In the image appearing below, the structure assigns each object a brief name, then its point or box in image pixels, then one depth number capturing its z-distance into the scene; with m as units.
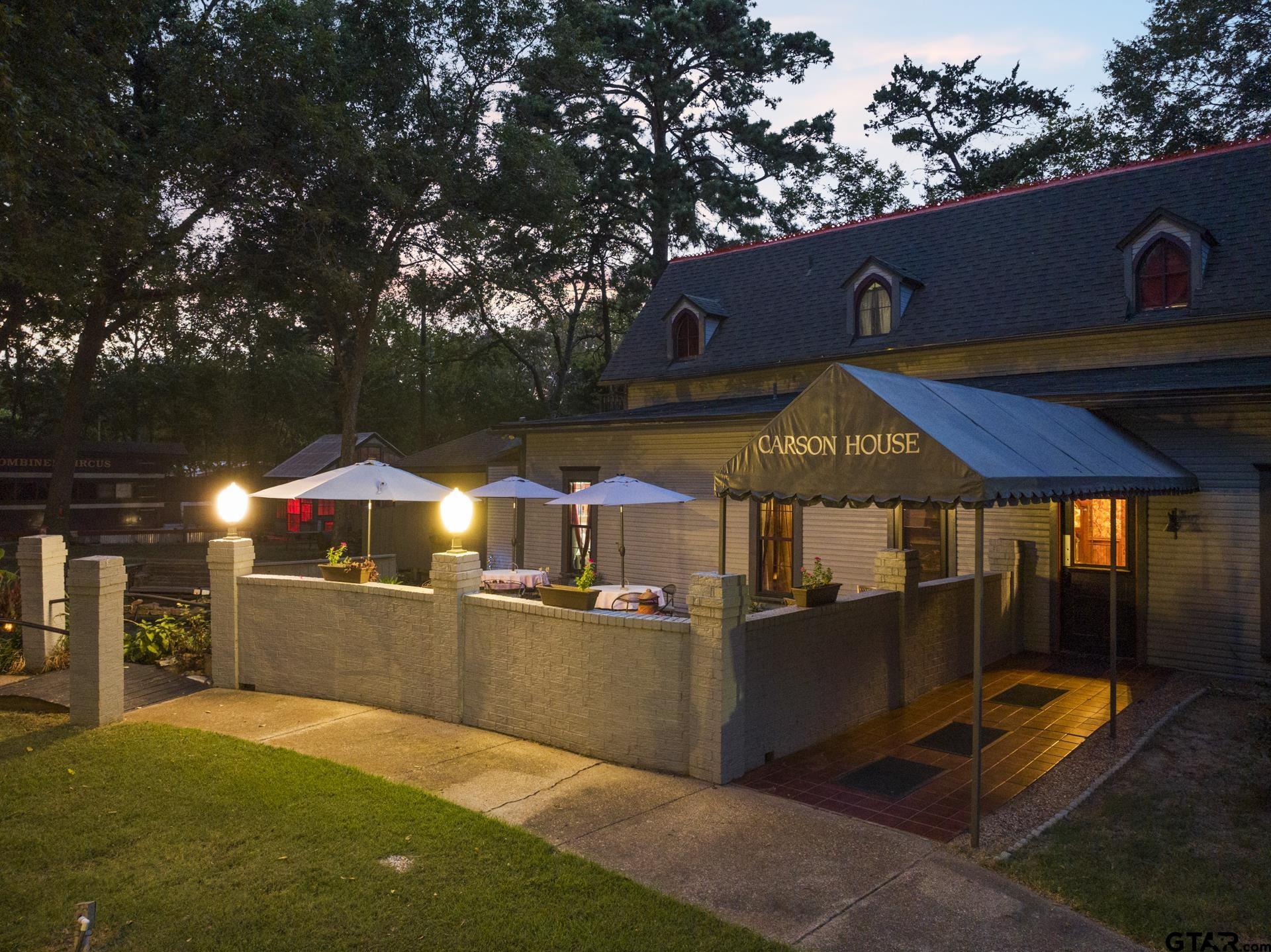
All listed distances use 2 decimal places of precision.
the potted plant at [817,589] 8.05
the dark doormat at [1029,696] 9.62
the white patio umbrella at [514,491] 15.79
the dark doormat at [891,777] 6.92
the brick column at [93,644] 8.73
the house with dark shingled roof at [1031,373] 11.01
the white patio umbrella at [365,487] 11.96
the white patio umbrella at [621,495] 13.34
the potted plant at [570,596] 8.74
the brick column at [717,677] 6.90
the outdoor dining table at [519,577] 14.58
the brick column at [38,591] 11.48
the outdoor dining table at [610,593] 12.91
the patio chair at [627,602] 12.23
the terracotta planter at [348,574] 10.10
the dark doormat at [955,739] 7.99
